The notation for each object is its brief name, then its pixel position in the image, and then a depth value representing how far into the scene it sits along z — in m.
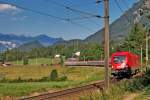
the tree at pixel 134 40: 87.64
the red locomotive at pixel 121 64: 35.60
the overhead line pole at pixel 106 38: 22.30
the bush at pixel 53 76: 43.37
